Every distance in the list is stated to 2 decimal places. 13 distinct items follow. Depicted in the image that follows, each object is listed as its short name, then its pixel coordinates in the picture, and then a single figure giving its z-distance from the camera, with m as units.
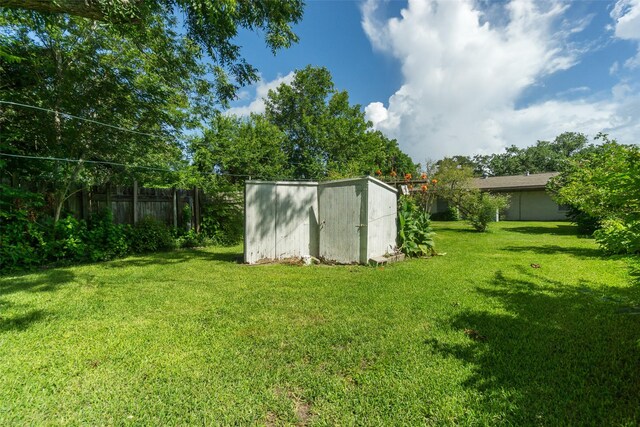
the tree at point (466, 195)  12.93
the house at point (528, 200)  19.78
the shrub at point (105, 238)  6.94
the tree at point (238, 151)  11.84
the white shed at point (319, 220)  6.46
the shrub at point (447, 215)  21.43
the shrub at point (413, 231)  7.52
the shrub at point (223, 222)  9.99
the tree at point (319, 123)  21.52
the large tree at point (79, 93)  6.19
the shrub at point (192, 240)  9.16
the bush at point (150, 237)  8.05
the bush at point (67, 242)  6.39
